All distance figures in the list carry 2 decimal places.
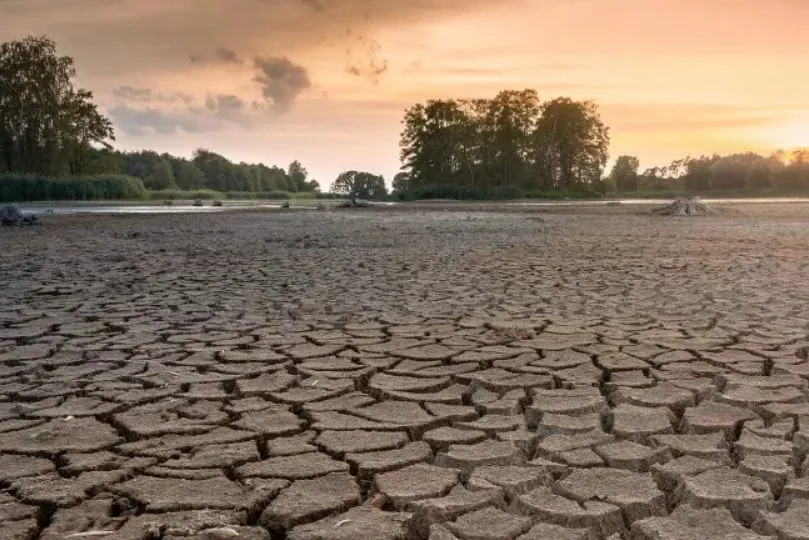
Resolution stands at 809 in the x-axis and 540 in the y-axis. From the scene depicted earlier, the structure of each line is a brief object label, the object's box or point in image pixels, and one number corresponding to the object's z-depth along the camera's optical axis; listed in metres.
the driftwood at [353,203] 35.22
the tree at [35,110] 48.81
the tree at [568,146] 65.25
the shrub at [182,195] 53.09
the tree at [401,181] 72.09
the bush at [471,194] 56.84
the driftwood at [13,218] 17.12
